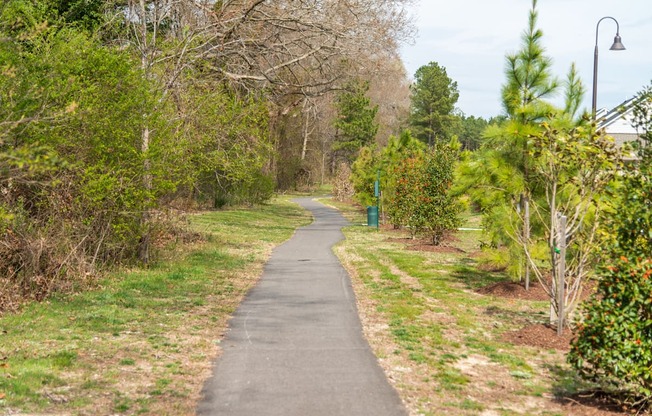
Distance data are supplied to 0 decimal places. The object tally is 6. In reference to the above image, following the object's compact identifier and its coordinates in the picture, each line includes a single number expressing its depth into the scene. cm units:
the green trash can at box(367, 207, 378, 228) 3422
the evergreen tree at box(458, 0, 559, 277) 1379
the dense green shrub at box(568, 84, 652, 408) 651
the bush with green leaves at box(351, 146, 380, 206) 3816
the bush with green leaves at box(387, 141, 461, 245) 2417
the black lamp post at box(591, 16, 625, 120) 2205
